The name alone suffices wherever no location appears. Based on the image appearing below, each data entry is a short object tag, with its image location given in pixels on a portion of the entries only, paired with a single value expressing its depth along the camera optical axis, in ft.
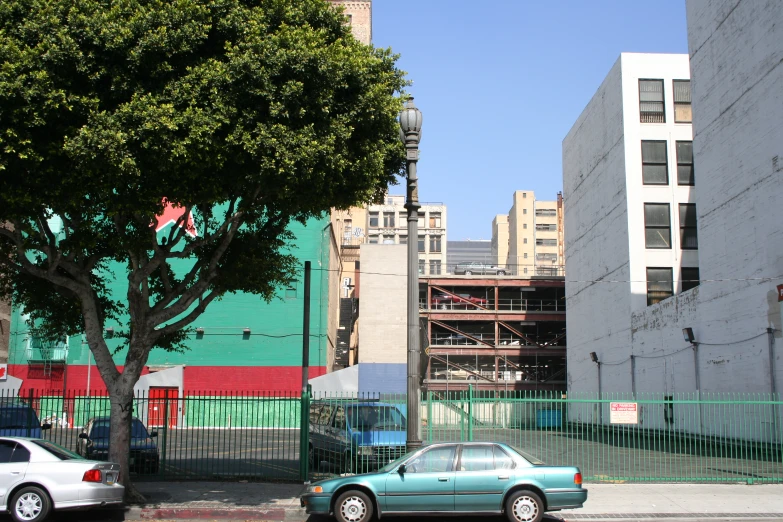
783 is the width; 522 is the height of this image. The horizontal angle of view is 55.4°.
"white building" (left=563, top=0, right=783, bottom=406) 76.69
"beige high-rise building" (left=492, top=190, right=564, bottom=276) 325.42
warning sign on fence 55.83
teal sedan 38.91
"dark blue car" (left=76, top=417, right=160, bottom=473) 57.21
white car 39.27
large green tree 37.81
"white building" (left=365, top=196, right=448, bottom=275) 346.99
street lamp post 39.75
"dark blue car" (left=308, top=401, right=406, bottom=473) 53.01
